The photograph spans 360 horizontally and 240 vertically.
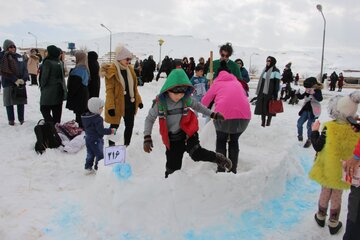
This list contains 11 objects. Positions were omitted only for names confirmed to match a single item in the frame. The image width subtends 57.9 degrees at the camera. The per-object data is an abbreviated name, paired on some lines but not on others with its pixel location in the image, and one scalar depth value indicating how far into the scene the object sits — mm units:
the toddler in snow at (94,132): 5008
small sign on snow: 4004
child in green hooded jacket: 3744
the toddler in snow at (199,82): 8125
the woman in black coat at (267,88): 8203
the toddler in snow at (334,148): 3357
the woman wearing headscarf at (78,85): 6676
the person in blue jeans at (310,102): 7051
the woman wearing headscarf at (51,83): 6598
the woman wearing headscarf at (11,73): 7199
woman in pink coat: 4367
